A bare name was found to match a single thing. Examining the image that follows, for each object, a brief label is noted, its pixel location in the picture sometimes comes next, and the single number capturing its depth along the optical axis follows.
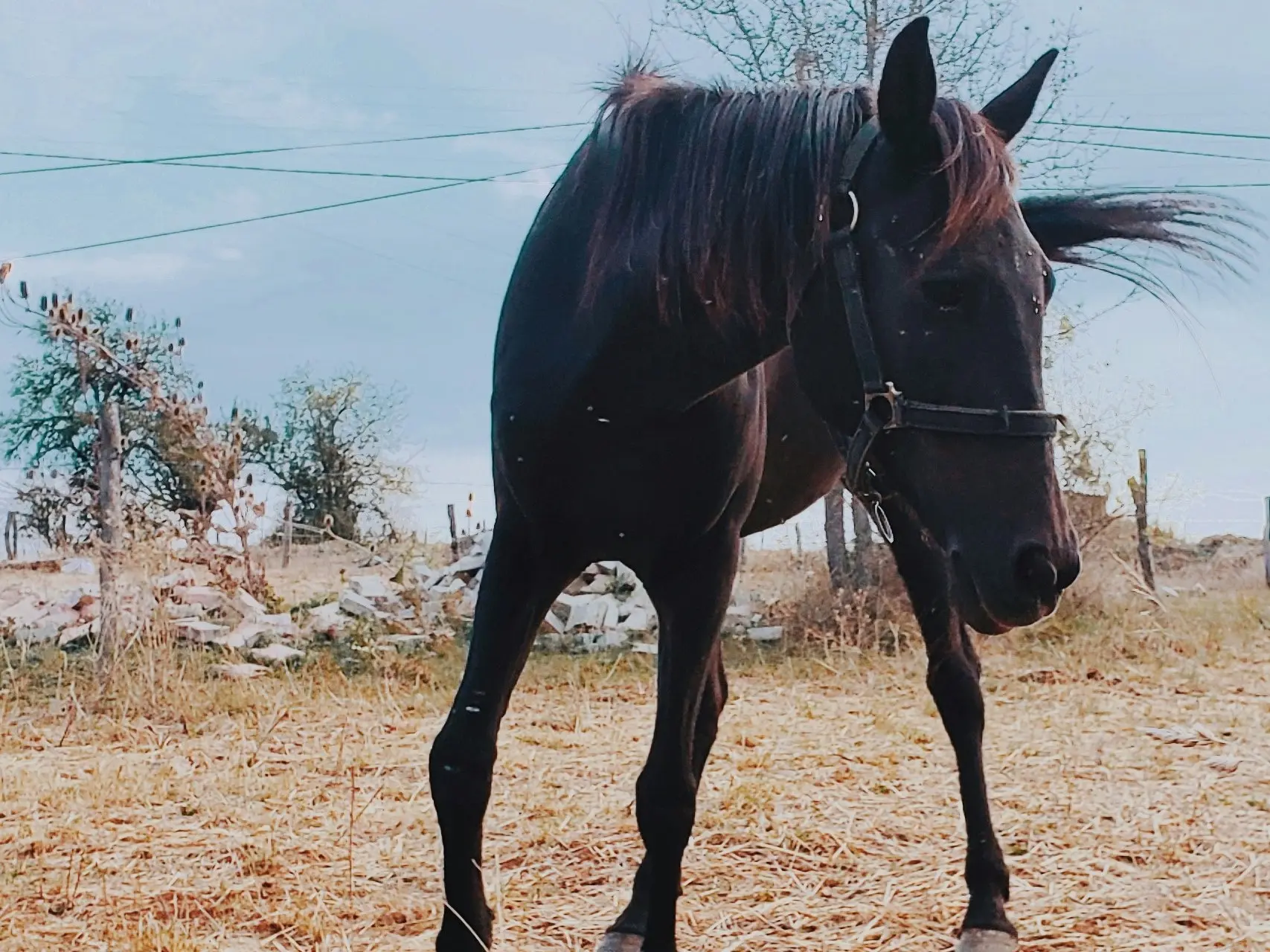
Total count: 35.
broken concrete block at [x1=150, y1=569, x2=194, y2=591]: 6.81
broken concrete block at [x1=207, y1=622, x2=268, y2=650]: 7.21
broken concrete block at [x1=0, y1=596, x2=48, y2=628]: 7.88
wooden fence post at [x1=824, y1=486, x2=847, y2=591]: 8.53
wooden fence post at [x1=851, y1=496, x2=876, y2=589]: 8.53
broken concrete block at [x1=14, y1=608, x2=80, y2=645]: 7.46
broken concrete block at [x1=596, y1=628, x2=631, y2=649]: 8.09
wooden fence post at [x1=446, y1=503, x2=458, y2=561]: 11.50
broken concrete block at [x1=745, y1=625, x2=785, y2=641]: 8.22
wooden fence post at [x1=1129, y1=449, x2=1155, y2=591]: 9.95
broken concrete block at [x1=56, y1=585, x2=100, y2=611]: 7.73
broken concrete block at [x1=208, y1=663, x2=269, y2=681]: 6.50
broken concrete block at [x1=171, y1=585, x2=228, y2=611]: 7.98
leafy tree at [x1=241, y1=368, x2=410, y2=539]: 18.47
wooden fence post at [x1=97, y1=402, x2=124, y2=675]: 6.08
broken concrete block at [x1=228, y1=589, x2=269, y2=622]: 7.86
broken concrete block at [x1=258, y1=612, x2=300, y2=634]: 7.73
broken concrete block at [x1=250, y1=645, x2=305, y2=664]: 7.05
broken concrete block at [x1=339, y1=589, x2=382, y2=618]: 8.29
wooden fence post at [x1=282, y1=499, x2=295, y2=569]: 11.40
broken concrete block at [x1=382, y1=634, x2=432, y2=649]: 7.58
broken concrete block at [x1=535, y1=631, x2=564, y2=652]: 8.15
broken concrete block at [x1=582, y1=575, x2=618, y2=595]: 9.48
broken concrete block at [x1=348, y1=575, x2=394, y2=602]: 8.85
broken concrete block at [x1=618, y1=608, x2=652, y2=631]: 8.43
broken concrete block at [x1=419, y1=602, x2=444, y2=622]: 8.41
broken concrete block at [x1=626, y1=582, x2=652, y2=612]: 8.93
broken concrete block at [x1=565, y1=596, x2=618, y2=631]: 8.48
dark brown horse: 1.52
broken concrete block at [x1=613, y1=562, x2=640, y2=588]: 9.46
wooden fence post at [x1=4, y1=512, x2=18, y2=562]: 12.30
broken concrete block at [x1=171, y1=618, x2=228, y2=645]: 7.17
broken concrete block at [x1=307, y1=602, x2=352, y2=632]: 7.90
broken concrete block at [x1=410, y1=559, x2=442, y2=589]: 9.92
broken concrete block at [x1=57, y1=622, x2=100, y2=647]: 7.29
